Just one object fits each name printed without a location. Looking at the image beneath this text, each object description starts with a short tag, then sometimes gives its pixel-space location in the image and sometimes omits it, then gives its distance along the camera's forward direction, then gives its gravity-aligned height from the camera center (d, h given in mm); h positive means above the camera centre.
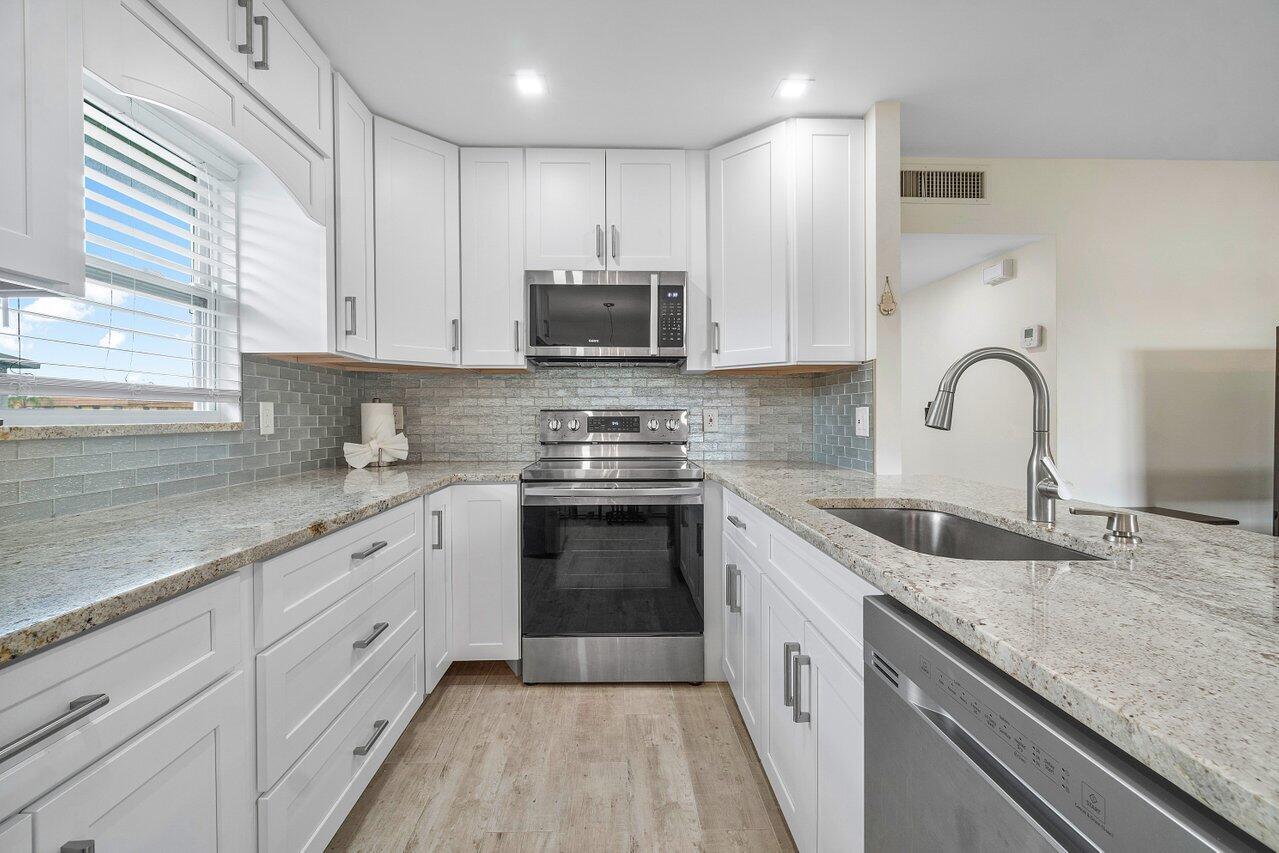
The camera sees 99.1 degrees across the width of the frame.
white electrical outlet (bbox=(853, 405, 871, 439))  2238 -2
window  1229 +293
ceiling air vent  2639 +1141
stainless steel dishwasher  437 -358
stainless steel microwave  2496 +490
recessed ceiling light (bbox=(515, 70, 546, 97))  1958 +1241
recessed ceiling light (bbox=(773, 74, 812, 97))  1993 +1246
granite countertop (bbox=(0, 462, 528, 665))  686 -229
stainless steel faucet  1203 -15
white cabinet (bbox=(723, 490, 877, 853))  1011 -609
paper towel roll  2460 -3
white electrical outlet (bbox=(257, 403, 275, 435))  1955 +10
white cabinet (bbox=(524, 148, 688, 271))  2502 +972
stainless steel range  2242 -643
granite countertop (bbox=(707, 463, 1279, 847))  393 -236
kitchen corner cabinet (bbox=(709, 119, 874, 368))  2254 +758
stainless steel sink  1232 -298
